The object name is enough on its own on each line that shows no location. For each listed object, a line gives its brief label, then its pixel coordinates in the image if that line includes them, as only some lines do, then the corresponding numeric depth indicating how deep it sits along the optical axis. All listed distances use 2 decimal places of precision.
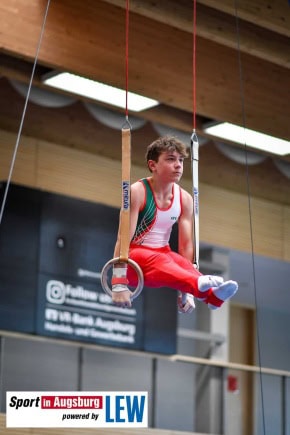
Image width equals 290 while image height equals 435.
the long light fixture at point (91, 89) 11.62
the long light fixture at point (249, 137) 12.67
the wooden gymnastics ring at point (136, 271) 7.32
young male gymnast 7.43
